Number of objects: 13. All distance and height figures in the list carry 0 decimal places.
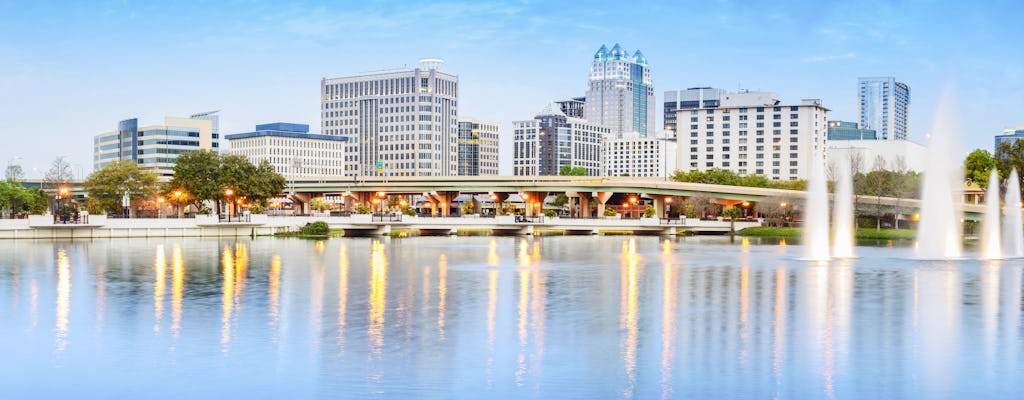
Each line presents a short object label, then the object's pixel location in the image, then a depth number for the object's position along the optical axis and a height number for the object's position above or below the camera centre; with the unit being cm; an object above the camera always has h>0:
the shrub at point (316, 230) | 11019 -283
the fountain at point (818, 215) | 7494 -76
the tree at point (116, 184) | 13025 +304
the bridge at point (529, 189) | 13812 +273
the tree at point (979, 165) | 13612 +604
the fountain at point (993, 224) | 7788 -156
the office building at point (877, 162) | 14444 +704
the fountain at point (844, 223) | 7512 -149
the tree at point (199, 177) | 11681 +362
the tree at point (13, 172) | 16962 +622
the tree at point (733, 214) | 12602 -125
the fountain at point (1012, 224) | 8231 -172
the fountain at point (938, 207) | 6644 -9
